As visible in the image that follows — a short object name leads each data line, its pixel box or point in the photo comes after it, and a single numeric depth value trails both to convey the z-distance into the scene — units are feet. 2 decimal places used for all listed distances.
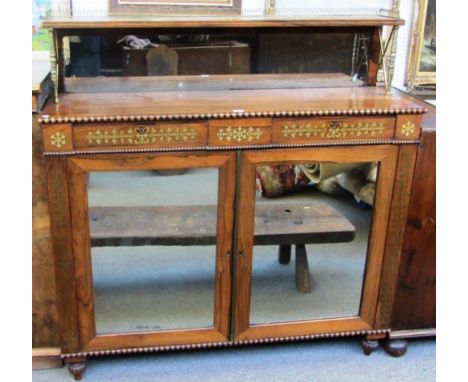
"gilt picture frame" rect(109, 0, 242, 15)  9.62
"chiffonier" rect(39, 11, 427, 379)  5.65
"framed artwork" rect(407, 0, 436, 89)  11.23
